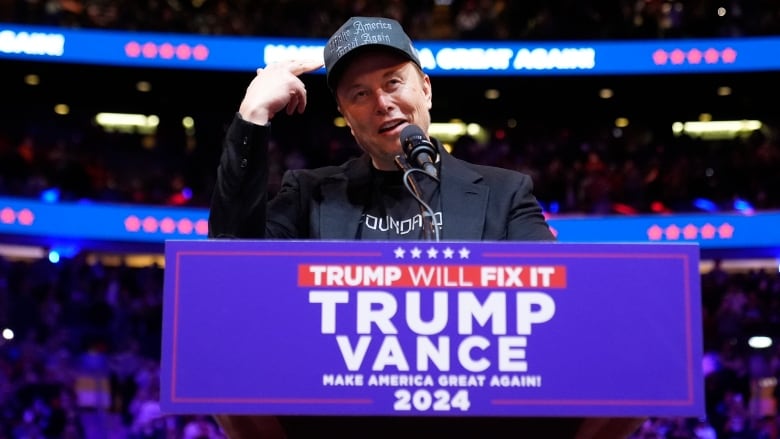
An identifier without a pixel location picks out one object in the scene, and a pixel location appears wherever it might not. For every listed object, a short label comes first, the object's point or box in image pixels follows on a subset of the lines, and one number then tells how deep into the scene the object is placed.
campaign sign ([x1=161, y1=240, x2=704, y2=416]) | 1.67
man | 2.07
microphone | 2.05
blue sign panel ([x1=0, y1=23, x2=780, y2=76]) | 14.82
